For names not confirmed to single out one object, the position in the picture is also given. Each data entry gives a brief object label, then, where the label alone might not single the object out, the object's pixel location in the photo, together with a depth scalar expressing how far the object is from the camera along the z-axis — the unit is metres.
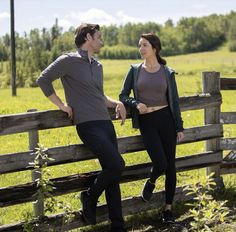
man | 5.12
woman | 5.75
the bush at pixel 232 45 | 138.75
